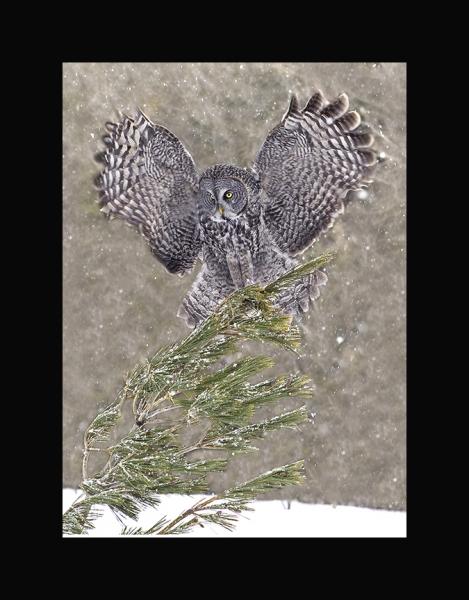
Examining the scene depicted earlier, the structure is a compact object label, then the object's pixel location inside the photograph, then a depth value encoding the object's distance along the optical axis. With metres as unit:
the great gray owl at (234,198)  34.96
